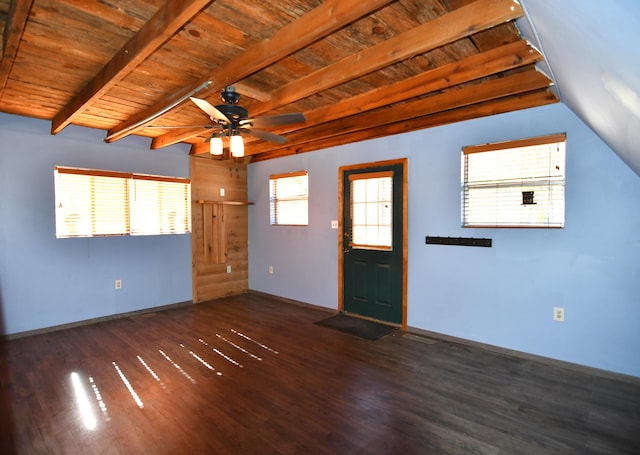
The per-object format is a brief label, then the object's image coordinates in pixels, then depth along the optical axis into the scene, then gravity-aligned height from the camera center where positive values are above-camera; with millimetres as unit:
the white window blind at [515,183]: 3049 +325
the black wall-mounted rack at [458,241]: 3443 -281
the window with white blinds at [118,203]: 4141 +230
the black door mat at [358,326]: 3925 -1419
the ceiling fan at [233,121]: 2480 +786
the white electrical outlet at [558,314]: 3025 -930
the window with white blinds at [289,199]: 5262 +324
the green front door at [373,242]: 4164 -341
